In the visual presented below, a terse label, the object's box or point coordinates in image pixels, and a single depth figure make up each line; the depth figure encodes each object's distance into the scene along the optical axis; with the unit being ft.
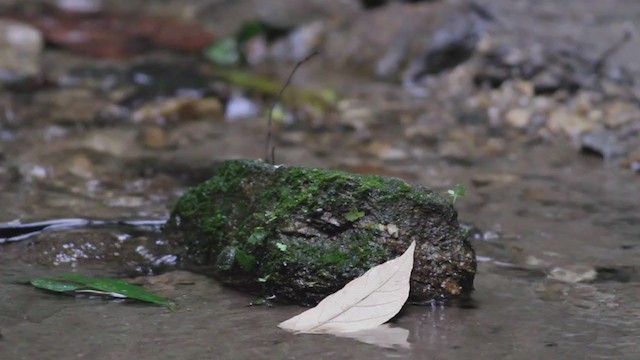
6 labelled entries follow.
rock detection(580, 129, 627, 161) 26.18
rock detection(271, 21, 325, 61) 44.29
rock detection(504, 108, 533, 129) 30.89
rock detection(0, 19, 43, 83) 35.55
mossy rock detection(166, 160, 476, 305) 12.52
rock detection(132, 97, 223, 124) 30.53
